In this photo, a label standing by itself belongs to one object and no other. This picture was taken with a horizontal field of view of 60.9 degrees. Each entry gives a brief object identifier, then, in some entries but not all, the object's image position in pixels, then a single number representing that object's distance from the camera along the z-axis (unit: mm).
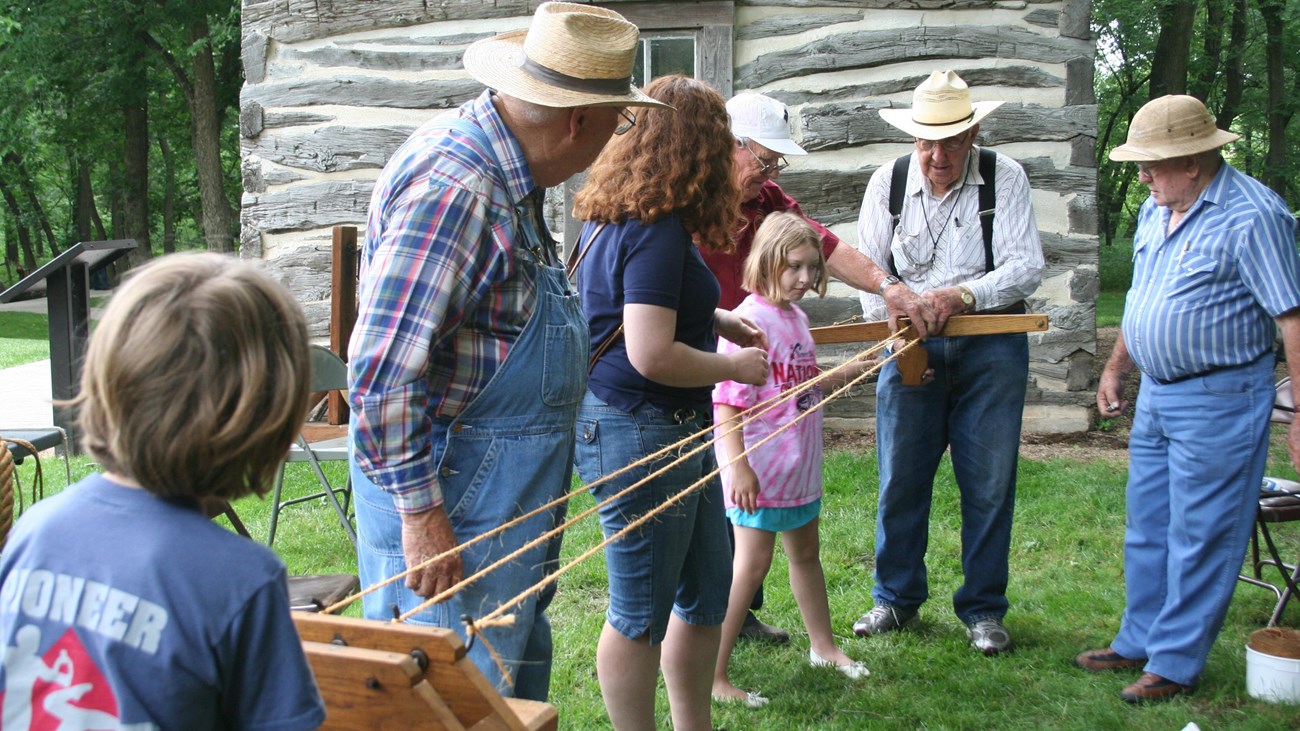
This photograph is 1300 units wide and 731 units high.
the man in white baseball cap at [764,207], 3736
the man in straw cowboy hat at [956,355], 4109
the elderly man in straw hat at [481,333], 1991
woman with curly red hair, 2590
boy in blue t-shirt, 1280
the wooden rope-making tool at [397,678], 1549
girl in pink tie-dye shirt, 3561
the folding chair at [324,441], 4711
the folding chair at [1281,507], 4105
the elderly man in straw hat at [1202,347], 3557
